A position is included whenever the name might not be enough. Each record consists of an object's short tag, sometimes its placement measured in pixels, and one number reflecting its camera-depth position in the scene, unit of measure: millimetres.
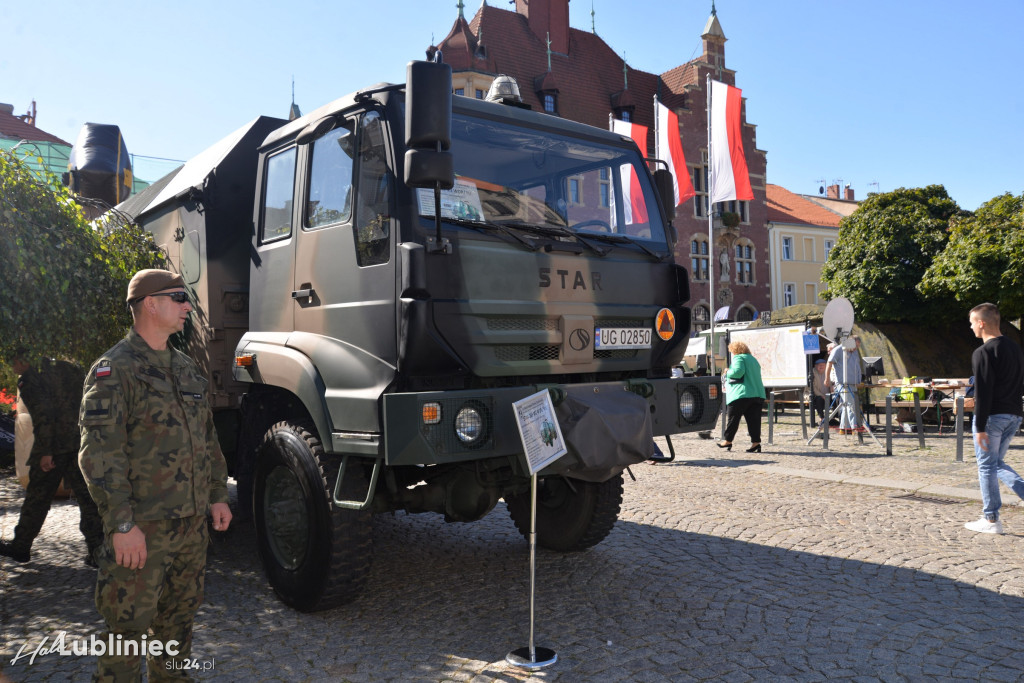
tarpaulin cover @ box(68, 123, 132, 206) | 9883
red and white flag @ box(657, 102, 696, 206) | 20719
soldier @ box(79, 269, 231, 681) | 2971
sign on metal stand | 3783
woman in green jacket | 12539
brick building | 42062
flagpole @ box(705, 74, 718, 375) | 20978
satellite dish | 13227
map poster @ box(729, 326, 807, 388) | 15117
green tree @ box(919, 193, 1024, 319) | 18656
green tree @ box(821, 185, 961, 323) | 21578
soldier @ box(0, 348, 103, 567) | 5551
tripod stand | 12961
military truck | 3969
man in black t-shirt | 6344
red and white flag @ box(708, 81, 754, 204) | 20672
